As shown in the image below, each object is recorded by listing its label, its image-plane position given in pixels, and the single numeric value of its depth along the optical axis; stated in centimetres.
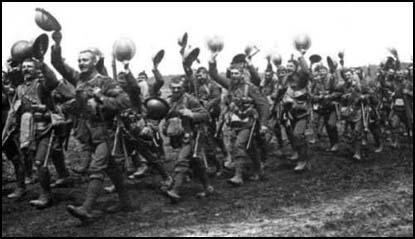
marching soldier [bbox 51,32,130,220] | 650
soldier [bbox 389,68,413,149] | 1276
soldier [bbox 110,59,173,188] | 812
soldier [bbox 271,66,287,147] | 1036
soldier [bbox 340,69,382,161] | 1134
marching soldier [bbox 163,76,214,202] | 751
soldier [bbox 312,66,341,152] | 1163
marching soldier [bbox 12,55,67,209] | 722
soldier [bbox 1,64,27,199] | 808
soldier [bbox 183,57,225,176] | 979
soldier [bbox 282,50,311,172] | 988
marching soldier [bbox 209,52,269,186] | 870
